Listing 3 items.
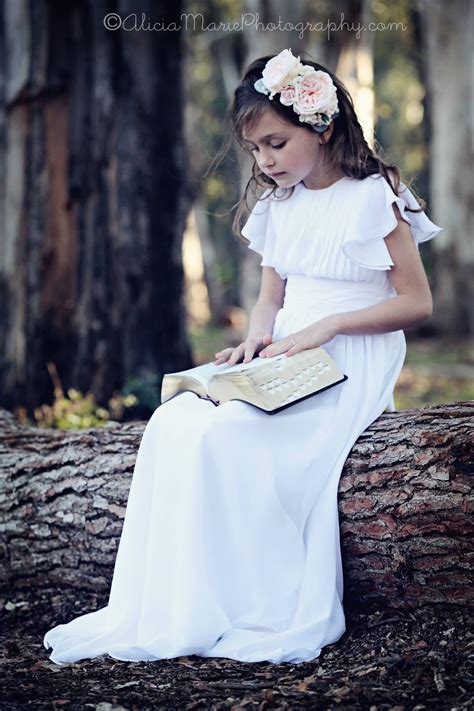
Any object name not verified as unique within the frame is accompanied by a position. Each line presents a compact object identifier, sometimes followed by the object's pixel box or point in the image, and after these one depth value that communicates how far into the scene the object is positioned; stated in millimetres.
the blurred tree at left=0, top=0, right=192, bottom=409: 6934
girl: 3225
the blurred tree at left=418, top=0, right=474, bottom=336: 13516
